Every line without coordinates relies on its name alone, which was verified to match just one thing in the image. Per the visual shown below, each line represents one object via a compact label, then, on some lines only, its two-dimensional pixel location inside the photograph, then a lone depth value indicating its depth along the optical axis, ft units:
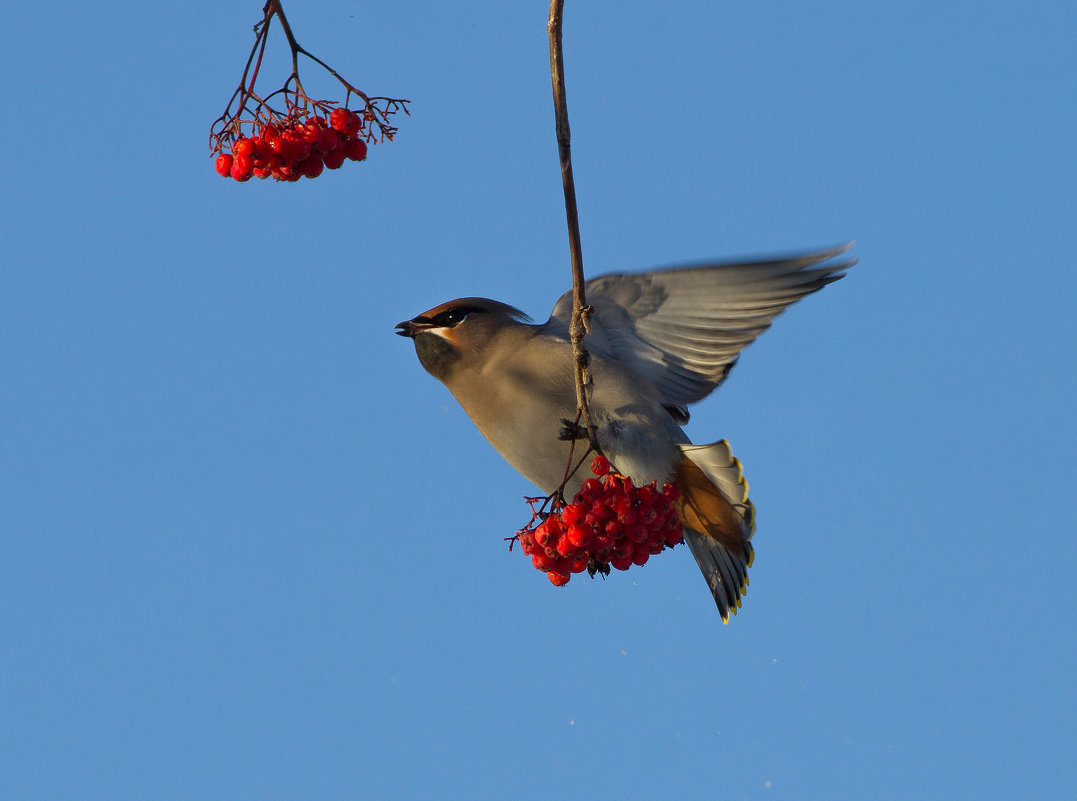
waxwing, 27.71
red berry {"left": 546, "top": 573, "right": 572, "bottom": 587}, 22.35
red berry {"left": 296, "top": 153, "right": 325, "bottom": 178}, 23.61
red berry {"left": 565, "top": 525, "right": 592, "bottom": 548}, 21.39
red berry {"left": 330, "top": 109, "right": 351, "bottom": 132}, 23.93
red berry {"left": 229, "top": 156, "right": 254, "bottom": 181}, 23.08
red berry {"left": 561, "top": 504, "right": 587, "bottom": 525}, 21.57
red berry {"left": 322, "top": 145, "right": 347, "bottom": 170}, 23.90
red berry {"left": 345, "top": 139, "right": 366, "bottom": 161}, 24.11
